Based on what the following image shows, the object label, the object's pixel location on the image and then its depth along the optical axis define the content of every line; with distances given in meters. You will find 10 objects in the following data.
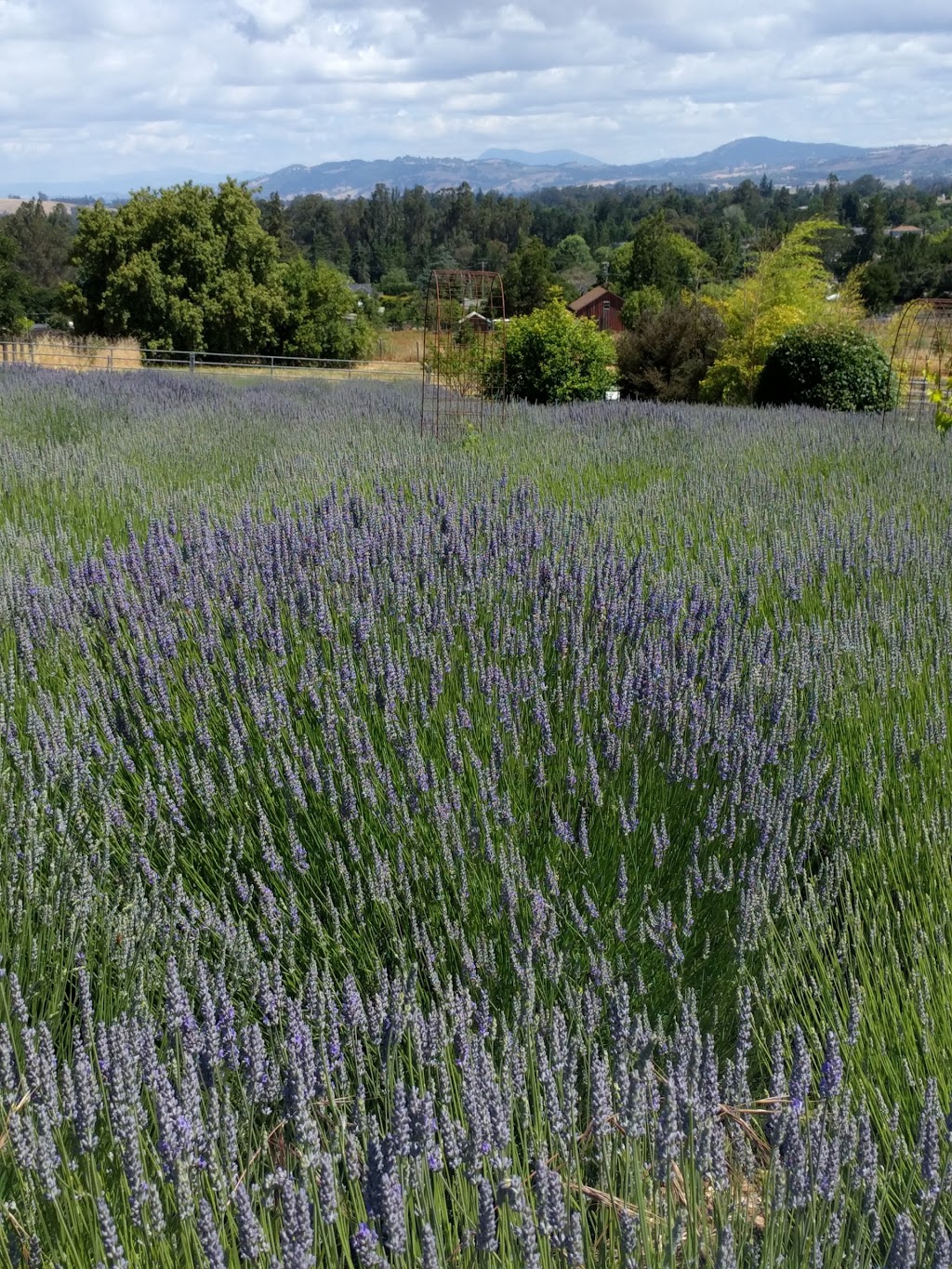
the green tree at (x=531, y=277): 56.19
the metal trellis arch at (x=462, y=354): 10.17
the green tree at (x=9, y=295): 40.69
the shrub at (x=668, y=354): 16.91
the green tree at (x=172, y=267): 35.94
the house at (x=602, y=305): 66.46
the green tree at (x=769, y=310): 16.25
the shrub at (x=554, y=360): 14.61
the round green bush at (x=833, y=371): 13.16
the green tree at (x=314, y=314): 40.16
